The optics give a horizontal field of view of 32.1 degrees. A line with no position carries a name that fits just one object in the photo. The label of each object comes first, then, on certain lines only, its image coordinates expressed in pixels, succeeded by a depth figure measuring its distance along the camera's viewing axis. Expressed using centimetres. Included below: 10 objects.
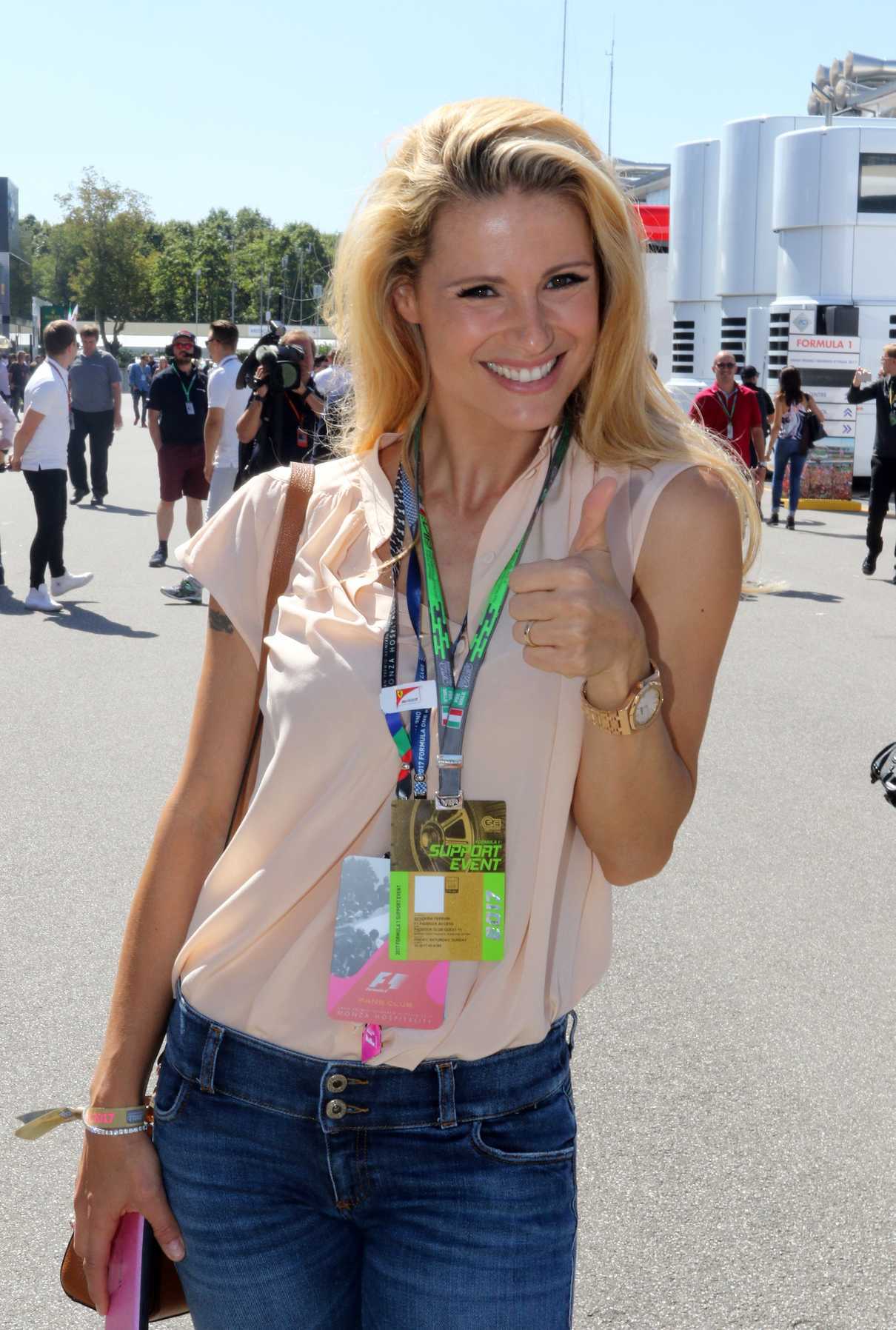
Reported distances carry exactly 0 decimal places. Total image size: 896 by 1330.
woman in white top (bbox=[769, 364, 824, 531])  1909
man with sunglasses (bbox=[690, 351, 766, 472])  1364
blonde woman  176
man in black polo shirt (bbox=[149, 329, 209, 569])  1347
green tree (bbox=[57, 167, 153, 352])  8362
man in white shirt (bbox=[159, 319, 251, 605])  1227
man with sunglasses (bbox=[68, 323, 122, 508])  1878
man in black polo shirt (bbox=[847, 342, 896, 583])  1436
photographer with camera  1028
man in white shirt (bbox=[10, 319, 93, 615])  1154
